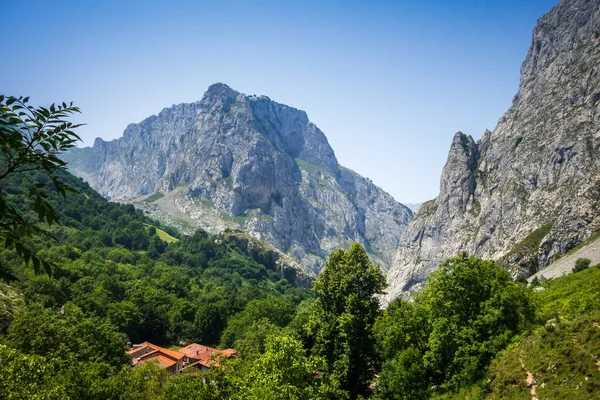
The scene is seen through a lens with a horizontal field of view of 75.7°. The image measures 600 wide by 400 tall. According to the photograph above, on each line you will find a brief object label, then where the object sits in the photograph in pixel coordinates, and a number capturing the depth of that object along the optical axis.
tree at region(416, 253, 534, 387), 32.47
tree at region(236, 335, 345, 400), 25.19
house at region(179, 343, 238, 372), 64.43
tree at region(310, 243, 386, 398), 36.34
